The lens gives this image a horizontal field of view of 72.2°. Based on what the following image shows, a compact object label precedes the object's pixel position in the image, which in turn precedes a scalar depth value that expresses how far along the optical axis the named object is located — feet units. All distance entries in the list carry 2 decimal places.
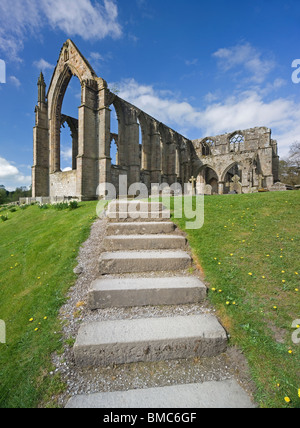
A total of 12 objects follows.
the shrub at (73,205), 31.88
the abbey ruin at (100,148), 52.08
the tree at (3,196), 135.59
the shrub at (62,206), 33.96
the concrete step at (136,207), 21.45
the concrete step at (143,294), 9.94
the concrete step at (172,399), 6.20
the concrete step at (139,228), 16.66
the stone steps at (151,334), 6.37
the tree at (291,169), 116.66
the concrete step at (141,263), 12.22
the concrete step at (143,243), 14.46
